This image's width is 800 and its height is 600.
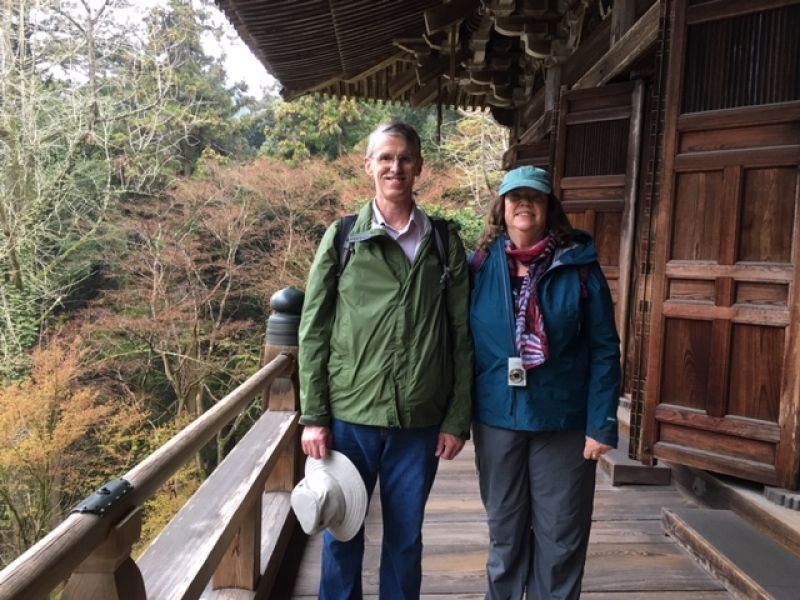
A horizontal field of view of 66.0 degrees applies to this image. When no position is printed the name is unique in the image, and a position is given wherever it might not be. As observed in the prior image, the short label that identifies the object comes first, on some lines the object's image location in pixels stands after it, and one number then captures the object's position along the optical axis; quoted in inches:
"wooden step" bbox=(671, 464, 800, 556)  95.8
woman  68.0
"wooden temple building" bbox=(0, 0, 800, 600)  61.4
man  65.7
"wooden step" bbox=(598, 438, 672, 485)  136.5
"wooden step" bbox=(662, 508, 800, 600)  86.0
